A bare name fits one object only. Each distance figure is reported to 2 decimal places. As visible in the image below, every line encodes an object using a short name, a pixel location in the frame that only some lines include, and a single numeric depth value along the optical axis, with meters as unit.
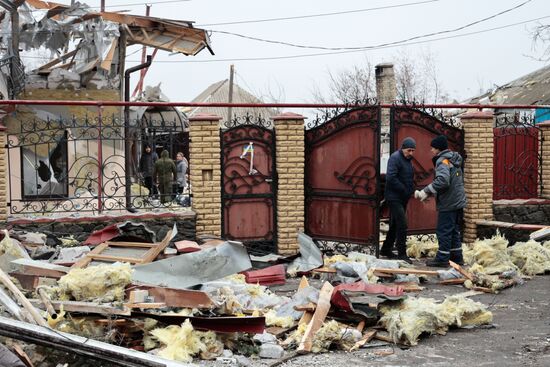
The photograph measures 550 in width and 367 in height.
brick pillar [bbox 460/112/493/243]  11.62
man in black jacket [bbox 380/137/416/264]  10.37
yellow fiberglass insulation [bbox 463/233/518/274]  9.62
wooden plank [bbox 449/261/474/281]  9.12
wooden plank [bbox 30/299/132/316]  6.34
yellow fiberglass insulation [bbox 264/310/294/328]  7.04
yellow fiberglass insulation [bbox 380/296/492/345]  6.68
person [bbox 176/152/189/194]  16.42
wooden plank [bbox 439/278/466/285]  9.24
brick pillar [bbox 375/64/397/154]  27.48
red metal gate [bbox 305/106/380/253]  10.80
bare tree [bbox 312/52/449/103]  40.16
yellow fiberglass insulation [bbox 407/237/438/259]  11.27
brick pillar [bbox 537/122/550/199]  12.42
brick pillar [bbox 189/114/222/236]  10.77
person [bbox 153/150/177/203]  12.53
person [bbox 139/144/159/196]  11.74
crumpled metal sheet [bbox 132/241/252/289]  8.07
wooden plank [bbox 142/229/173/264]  8.72
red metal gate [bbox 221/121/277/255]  10.99
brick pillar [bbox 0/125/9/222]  10.12
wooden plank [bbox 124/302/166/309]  6.70
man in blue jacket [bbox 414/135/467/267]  10.08
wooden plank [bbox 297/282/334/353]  6.46
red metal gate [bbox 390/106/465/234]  11.12
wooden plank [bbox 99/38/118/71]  18.70
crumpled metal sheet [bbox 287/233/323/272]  9.95
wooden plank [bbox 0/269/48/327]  5.79
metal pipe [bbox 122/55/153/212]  10.69
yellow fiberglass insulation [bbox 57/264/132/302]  6.89
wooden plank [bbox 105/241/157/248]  9.29
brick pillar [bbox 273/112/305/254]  11.12
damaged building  17.95
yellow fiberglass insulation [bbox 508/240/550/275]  9.84
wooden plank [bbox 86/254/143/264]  8.67
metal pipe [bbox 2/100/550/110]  10.07
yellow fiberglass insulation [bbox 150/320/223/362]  6.09
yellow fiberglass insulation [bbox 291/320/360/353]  6.54
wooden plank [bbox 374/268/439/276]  9.18
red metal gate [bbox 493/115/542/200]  12.55
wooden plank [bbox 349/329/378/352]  6.59
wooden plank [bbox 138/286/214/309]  6.80
